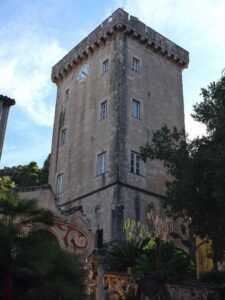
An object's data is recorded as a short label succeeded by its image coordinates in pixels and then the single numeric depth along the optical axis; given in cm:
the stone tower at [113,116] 2338
